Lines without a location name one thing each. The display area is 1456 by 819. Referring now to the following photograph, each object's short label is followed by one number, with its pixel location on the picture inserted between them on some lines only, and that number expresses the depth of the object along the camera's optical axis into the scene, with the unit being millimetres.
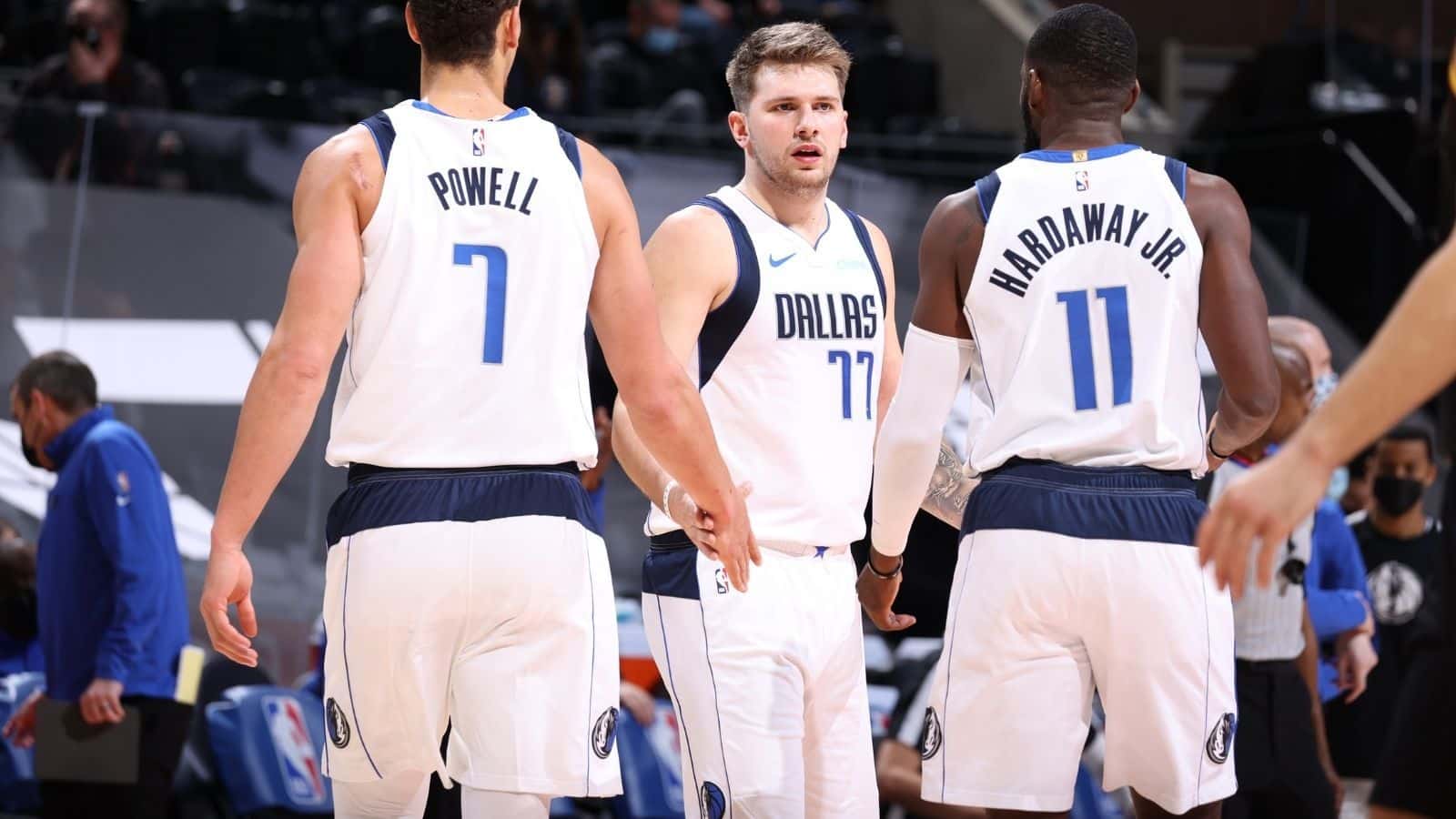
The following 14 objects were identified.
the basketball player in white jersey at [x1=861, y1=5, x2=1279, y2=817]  7949
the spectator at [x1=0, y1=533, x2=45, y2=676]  16078
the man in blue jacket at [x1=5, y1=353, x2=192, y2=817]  14047
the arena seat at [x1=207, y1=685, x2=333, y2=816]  16500
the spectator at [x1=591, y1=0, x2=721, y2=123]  25531
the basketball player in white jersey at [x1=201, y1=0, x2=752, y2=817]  7359
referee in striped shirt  12484
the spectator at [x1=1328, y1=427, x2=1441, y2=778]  16328
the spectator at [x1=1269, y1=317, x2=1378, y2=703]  13867
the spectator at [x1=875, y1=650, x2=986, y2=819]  15633
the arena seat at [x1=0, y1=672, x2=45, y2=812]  16625
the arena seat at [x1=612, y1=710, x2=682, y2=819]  17187
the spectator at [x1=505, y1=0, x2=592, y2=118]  23078
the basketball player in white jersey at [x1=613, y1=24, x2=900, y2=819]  8852
